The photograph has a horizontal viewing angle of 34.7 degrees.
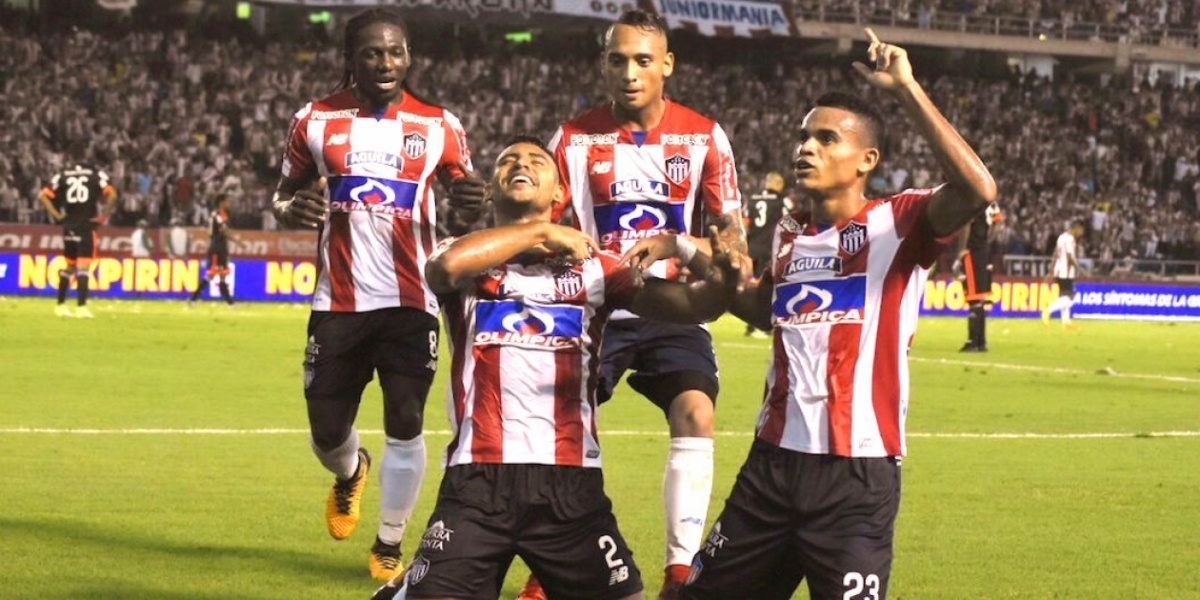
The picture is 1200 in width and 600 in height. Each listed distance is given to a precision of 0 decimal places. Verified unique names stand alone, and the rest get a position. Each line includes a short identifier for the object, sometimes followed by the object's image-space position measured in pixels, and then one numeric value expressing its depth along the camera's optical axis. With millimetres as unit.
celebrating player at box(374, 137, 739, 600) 5508
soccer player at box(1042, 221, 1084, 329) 33688
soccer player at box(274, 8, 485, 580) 8430
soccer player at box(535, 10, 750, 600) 7836
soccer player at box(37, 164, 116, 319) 27219
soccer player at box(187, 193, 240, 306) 31297
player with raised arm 5359
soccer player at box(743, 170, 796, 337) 25750
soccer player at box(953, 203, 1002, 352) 24906
